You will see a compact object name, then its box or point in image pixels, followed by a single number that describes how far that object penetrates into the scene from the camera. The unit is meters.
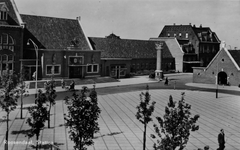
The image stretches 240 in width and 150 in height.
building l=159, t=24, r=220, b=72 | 76.38
